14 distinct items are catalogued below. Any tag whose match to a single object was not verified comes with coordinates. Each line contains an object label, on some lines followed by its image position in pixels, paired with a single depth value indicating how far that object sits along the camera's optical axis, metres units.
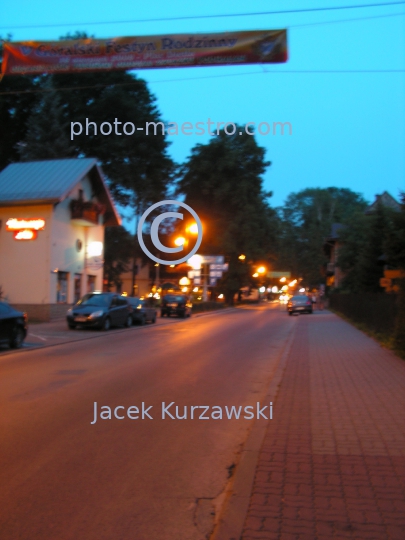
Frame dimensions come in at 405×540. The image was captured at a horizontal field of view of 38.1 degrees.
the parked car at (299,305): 45.28
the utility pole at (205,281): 35.88
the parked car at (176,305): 35.94
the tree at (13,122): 49.22
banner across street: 9.57
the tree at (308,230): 73.94
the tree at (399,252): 13.73
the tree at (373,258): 28.17
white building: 29.64
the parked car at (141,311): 28.10
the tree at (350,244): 39.44
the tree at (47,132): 44.16
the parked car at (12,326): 16.06
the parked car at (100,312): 23.61
